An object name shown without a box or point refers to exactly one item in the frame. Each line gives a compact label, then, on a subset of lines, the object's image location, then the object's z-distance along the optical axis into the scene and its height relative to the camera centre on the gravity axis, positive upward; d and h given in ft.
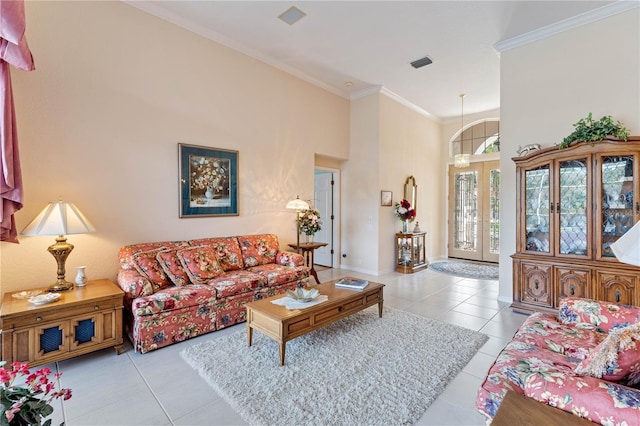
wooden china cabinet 10.90 -0.39
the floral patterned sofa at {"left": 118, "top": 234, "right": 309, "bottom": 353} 9.38 -2.64
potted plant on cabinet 10.89 +2.98
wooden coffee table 8.27 -3.10
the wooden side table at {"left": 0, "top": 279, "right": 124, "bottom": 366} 7.63 -3.09
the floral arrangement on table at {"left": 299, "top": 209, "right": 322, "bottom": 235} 16.81 -0.57
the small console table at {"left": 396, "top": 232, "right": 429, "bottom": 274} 20.51 -2.87
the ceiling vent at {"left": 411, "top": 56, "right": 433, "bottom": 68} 15.67 +8.00
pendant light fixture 20.59 +3.63
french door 23.70 +0.04
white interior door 21.79 +0.21
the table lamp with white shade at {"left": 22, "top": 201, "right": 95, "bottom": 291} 8.68 -0.42
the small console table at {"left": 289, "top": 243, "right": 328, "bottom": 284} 16.62 -1.99
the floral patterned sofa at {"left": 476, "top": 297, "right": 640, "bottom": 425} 3.83 -2.54
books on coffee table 11.02 -2.72
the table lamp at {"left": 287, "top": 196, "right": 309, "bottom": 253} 16.21 +0.27
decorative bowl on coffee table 9.27 -2.60
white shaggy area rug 6.51 -4.28
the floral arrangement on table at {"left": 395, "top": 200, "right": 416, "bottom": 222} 20.52 +0.04
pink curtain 7.03 +2.63
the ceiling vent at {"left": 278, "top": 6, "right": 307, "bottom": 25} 11.89 +8.02
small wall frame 19.86 +0.91
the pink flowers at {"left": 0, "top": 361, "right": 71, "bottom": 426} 3.08 -2.00
